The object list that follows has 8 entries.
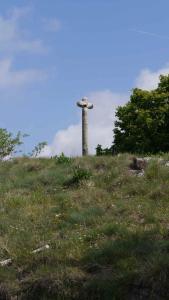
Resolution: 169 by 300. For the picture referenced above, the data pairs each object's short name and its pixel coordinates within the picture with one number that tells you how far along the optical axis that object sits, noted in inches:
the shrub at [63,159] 622.6
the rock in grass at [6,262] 387.8
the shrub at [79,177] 543.0
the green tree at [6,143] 1194.6
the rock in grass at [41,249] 392.2
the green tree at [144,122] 925.2
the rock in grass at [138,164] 547.4
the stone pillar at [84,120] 812.6
